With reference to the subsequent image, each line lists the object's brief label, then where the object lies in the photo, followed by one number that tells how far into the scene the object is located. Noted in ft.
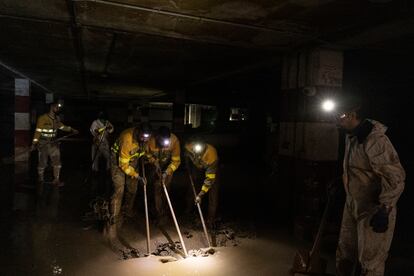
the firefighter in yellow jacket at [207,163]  17.72
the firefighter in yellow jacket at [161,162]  18.76
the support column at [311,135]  17.35
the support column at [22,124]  35.55
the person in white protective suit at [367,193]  9.95
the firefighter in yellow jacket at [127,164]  17.11
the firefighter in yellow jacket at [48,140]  26.32
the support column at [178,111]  45.39
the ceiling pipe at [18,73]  29.48
